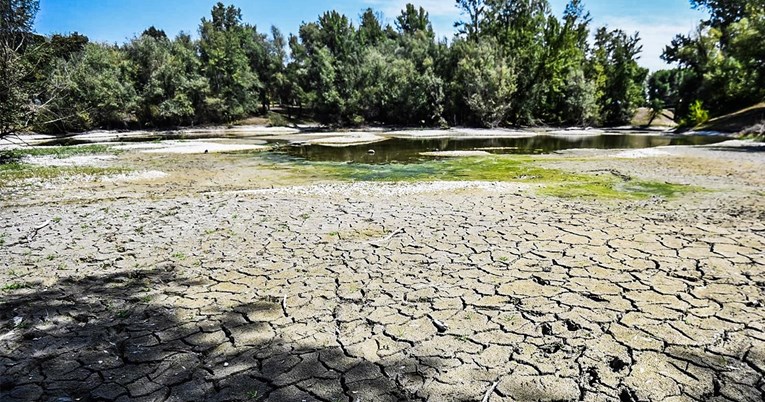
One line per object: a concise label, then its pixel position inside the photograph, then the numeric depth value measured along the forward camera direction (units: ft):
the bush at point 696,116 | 140.77
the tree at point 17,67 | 59.62
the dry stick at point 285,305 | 15.56
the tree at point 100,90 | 159.88
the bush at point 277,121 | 203.25
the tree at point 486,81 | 169.17
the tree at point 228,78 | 194.90
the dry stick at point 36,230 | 25.26
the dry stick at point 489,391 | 10.62
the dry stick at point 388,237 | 23.52
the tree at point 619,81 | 187.01
